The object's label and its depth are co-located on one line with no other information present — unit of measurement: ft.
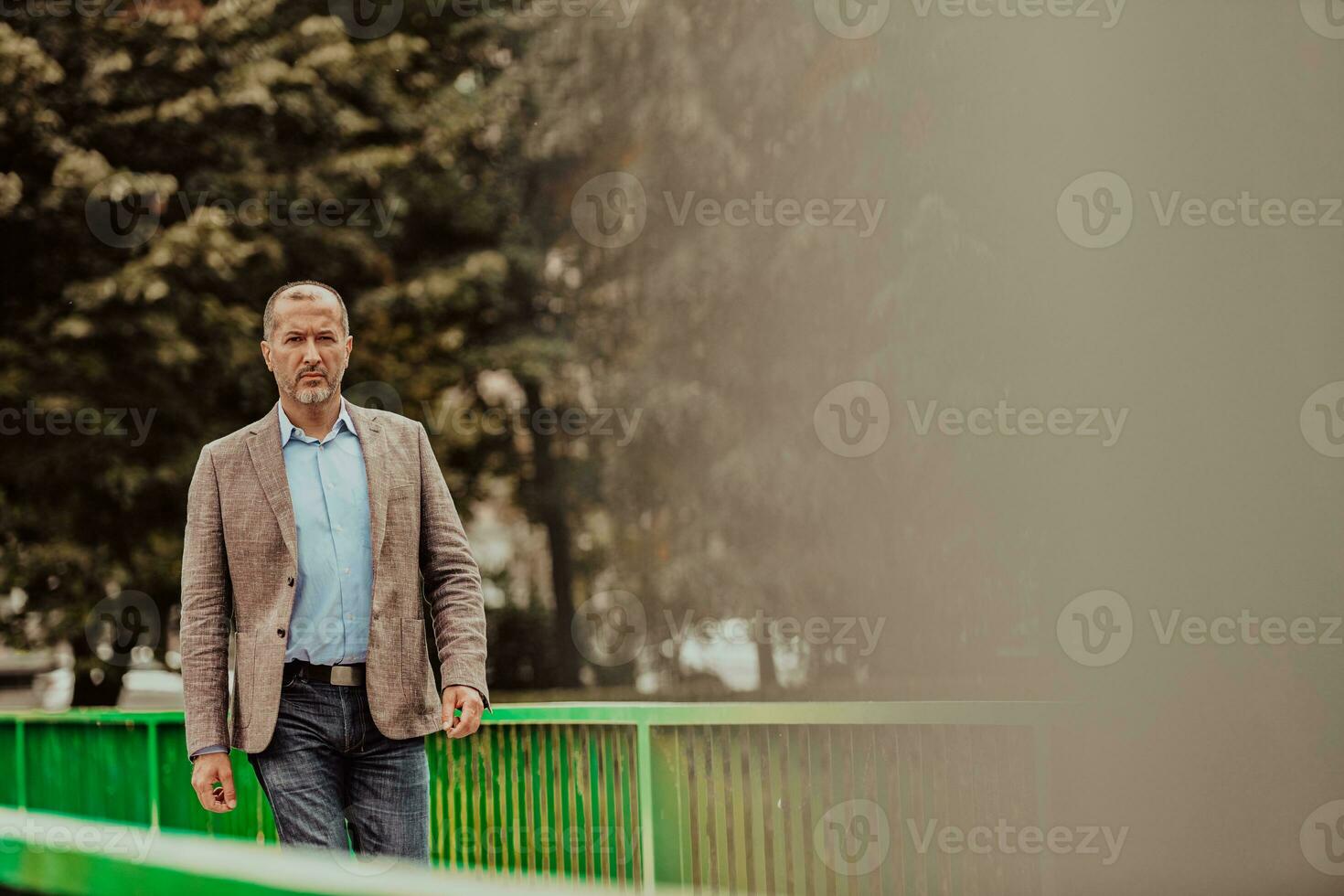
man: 28.25
